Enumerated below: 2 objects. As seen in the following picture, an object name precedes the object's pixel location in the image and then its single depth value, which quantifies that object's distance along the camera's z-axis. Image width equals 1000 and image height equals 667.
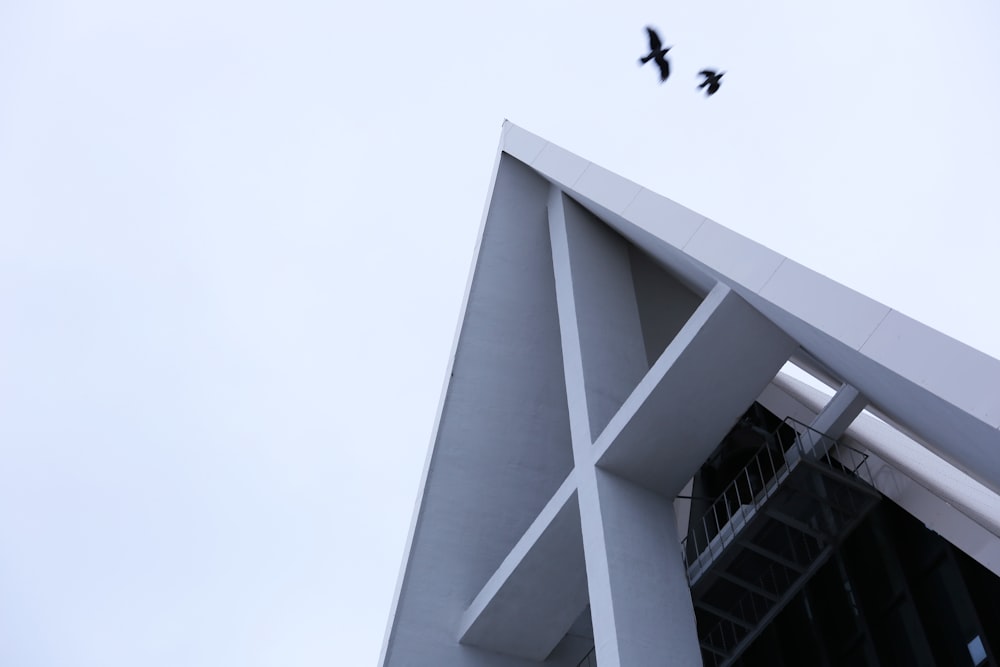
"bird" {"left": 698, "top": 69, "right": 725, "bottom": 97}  12.23
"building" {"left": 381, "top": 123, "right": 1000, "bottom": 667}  10.80
